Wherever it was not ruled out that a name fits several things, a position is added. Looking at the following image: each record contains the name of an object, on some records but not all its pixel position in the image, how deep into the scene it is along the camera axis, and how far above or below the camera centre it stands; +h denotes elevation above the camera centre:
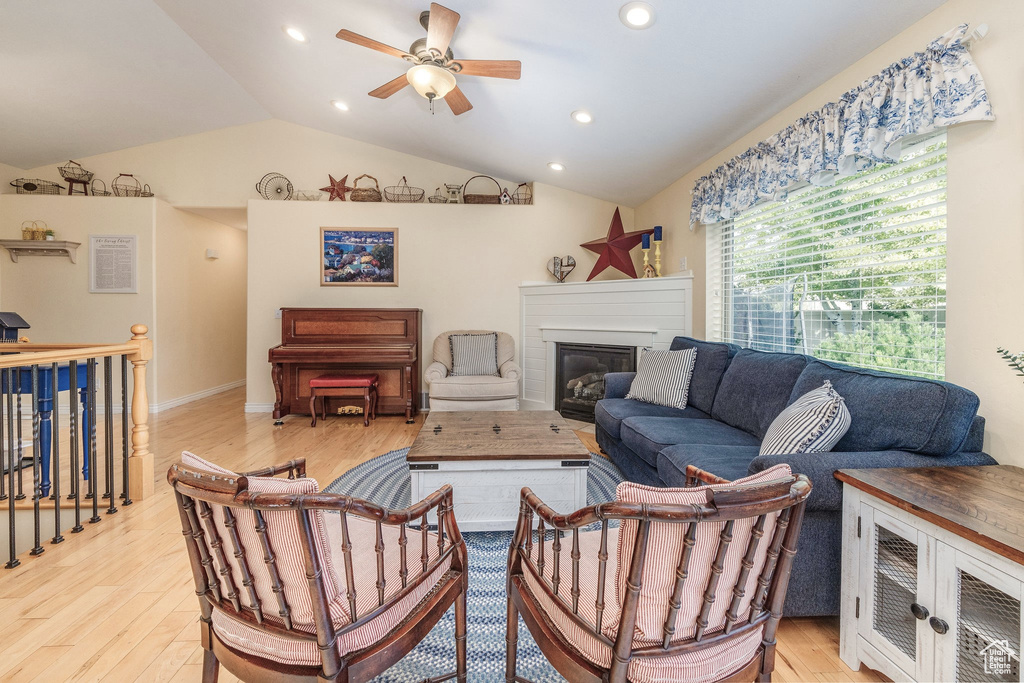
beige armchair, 4.29 -0.57
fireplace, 4.21 -0.39
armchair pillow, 4.70 -0.23
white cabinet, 0.98 -0.67
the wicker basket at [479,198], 5.03 +1.54
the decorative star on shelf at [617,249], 4.55 +0.88
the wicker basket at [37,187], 4.77 +1.57
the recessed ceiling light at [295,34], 3.23 +2.20
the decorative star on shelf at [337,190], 5.05 +1.63
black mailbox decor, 3.28 +0.05
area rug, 1.36 -1.03
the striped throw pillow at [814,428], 1.64 -0.35
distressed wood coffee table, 2.07 -0.67
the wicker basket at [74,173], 4.79 +1.73
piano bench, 4.30 -0.53
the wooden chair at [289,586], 0.81 -0.53
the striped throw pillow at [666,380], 3.06 -0.33
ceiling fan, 2.37 +1.56
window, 1.92 +0.35
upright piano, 4.54 -0.14
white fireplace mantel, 3.81 +0.15
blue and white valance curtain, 1.65 +0.96
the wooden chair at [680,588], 0.77 -0.49
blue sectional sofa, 1.47 -0.42
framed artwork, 5.00 +0.85
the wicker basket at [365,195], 5.04 +1.57
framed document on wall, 4.79 +0.73
